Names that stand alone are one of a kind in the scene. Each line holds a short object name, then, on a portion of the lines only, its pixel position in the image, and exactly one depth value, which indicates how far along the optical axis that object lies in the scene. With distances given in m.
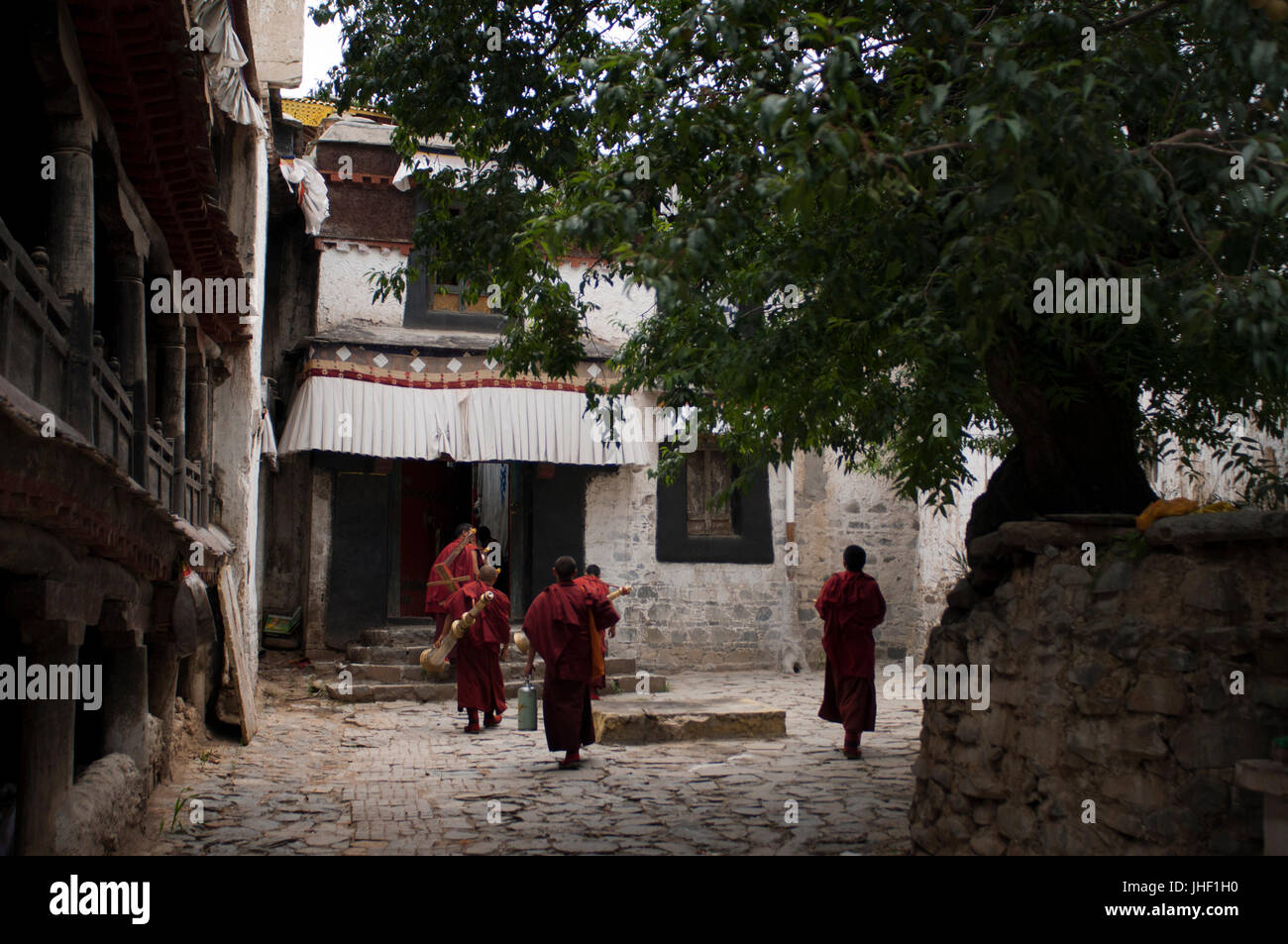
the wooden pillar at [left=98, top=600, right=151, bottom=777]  6.50
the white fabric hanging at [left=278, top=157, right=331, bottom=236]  12.59
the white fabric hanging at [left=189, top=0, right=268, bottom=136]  7.71
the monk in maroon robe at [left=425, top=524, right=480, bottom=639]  11.53
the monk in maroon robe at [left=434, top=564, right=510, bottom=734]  10.73
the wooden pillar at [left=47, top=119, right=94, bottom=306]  4.89
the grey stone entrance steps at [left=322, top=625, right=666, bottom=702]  12.66
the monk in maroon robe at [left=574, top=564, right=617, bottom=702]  9.20
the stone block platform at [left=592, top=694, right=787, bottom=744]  9.73
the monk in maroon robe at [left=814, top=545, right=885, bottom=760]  9.19
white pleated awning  13.48
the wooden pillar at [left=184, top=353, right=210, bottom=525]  9.34
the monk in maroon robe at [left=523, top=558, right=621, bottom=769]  8.77
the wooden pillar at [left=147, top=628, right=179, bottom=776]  7.65
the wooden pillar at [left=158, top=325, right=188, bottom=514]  8.06
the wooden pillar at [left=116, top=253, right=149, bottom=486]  6.43
